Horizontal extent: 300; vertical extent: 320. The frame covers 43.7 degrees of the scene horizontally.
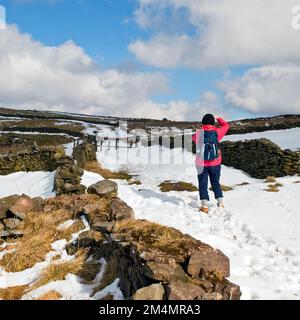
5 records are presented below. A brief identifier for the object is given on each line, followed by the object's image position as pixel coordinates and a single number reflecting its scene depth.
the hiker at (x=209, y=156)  10.38
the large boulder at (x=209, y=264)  5.27
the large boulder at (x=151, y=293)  4.66
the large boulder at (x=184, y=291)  4.57
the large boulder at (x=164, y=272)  4.96
